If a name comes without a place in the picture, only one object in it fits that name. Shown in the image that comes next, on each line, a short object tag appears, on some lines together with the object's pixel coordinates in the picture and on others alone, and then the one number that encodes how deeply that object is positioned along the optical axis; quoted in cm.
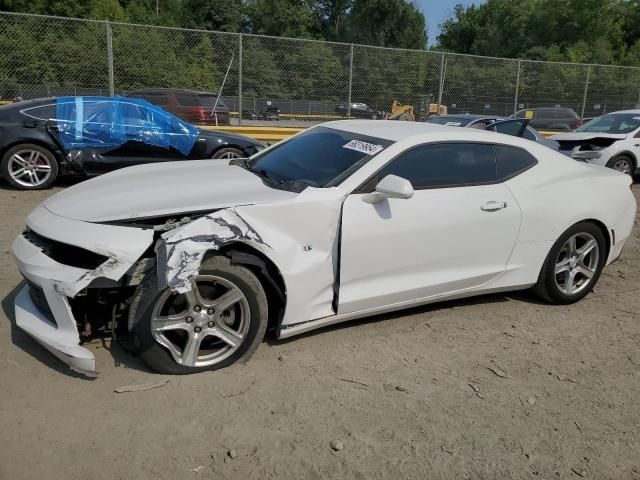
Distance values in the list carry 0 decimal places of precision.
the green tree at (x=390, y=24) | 5997
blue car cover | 802
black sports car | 786
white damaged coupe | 312
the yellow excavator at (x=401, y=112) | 1405
